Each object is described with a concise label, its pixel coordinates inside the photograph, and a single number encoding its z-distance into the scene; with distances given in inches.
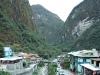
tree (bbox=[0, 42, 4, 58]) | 2183.6
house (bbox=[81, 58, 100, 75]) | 1062.7
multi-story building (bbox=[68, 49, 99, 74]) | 1625.2
